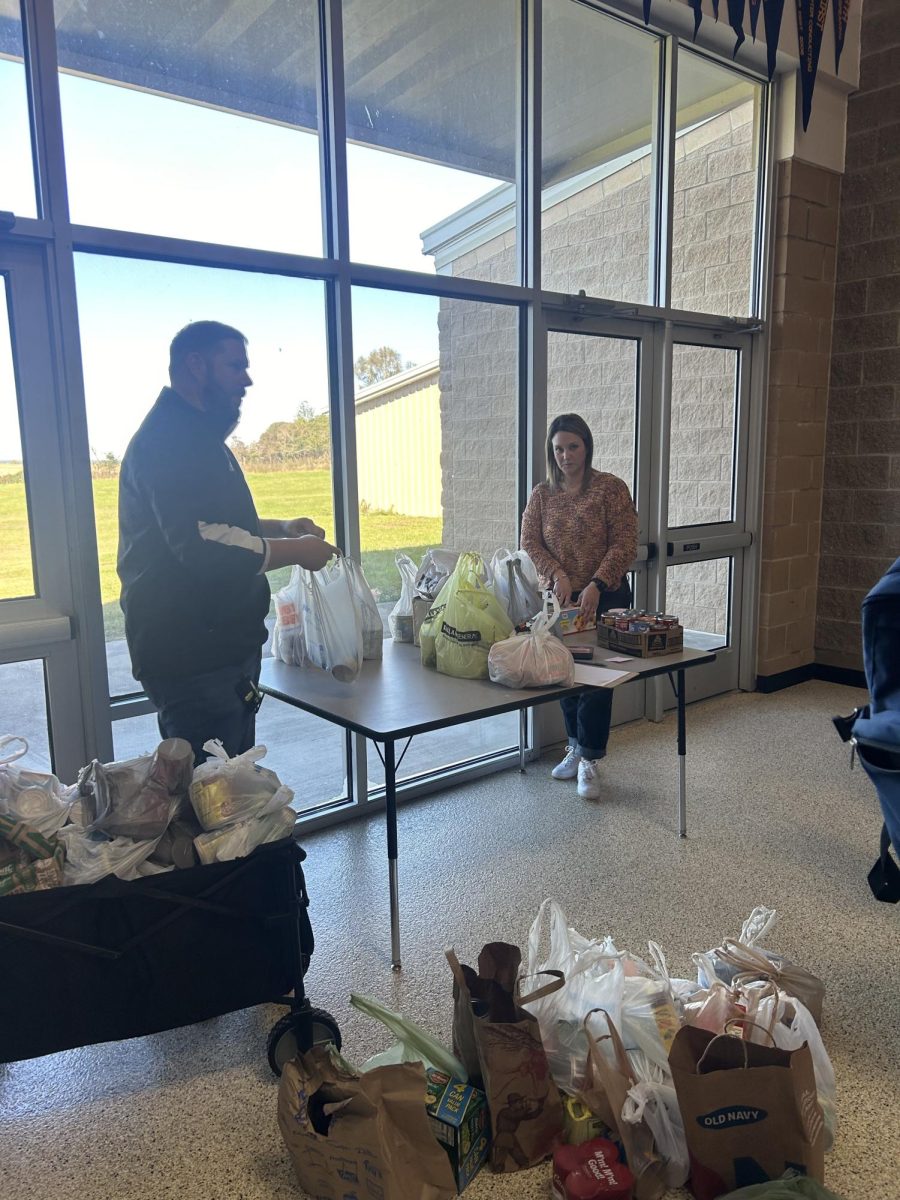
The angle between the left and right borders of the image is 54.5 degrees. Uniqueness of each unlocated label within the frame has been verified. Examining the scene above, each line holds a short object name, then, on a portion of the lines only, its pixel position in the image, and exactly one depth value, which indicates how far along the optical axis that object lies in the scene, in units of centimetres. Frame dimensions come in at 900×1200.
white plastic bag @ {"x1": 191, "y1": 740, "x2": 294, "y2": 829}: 177
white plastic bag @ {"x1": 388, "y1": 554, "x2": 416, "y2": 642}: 296
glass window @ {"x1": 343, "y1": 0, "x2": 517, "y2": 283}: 296
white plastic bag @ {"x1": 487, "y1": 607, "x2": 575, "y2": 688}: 238
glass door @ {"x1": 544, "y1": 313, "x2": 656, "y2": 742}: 376
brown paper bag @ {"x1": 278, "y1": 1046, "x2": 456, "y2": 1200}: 146
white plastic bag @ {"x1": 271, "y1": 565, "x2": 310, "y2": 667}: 271
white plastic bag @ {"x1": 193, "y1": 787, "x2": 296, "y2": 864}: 173
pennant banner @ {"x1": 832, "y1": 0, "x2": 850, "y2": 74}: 424
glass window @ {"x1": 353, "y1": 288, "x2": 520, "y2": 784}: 312
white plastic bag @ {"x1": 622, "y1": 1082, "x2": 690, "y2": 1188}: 159
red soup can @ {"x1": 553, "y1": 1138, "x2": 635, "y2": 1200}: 150
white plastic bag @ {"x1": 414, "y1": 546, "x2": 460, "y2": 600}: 289
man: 213
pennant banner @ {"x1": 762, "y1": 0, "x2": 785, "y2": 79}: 401
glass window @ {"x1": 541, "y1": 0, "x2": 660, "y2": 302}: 355
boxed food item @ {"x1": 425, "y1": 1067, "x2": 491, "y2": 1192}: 158
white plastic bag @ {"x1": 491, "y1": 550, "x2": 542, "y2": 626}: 289
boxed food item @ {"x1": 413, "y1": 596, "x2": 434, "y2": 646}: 288
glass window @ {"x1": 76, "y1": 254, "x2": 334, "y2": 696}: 249
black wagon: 163
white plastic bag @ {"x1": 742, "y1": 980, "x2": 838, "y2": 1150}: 163
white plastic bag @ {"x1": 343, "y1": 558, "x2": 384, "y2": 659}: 265
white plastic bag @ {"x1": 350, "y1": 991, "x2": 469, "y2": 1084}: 167
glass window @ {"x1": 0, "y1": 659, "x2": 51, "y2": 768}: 242
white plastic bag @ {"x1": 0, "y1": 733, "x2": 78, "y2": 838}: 168
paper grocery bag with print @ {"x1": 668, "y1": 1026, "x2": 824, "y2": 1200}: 146
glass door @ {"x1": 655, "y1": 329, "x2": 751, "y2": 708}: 433
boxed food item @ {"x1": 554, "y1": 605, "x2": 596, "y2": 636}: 305
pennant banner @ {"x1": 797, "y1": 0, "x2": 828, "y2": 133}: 414
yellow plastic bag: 252
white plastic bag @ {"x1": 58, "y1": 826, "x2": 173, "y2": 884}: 166
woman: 333
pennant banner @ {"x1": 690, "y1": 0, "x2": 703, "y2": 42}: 374
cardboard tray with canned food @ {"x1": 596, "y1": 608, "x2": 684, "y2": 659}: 272
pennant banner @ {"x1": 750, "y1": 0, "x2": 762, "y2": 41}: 399
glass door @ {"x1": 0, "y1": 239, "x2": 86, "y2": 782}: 232
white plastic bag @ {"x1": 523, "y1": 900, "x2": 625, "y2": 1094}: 170
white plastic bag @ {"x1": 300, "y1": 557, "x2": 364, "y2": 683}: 254
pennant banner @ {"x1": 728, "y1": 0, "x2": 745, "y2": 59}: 391
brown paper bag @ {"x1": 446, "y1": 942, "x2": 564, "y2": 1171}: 158
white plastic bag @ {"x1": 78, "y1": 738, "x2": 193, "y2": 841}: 173
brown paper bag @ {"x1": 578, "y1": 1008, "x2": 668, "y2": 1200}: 156
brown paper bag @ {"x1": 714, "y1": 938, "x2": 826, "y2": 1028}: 187
